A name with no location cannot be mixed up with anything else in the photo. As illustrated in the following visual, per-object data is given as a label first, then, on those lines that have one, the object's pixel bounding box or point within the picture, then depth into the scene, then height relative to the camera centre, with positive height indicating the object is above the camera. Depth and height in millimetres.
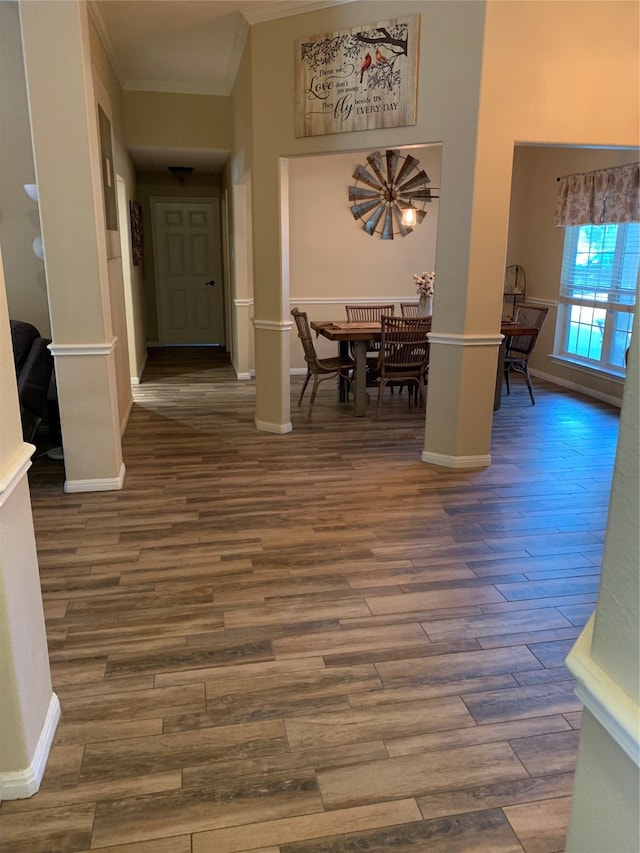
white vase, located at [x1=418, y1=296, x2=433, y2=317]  5883 -379
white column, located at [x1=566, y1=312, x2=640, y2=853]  851 -573
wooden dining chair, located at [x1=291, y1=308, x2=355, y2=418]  5426 -864
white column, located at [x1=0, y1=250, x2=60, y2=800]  1631 -970
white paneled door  9430 -119
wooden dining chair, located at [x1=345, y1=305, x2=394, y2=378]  6470 -504
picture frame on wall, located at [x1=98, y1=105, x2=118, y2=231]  4470 +648
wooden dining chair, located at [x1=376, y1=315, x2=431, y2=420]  5230 -720
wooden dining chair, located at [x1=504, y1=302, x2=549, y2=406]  6098 -771
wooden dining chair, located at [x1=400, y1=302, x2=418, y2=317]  6500 -459
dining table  5398 -604
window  6156 -270
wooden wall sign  3959 +1201
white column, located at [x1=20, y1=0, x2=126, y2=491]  3285 +159
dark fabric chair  4086 -688
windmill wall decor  7020 +795
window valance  5781 +670
